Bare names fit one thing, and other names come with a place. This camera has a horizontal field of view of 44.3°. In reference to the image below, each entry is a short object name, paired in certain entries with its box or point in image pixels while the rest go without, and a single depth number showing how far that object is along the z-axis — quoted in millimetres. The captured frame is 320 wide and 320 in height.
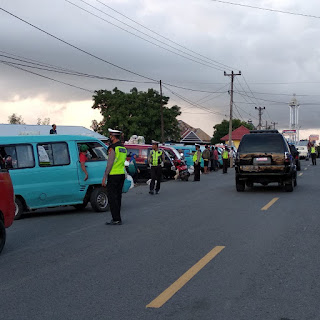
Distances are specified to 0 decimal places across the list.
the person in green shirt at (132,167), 17128
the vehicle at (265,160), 12704
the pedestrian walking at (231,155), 32980
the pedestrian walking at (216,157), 27838
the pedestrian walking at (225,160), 24505
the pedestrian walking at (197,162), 19379
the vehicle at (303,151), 43370
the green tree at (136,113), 51493
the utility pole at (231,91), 40092
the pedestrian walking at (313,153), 30678
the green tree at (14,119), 74943
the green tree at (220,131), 102020
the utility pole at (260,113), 72961
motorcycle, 19618
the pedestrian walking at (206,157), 23825
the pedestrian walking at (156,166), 13683
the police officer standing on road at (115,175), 7821
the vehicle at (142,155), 19159
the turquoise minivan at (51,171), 8951
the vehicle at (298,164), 21758
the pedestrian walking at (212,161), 27197
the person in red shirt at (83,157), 9495
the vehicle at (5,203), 5875
